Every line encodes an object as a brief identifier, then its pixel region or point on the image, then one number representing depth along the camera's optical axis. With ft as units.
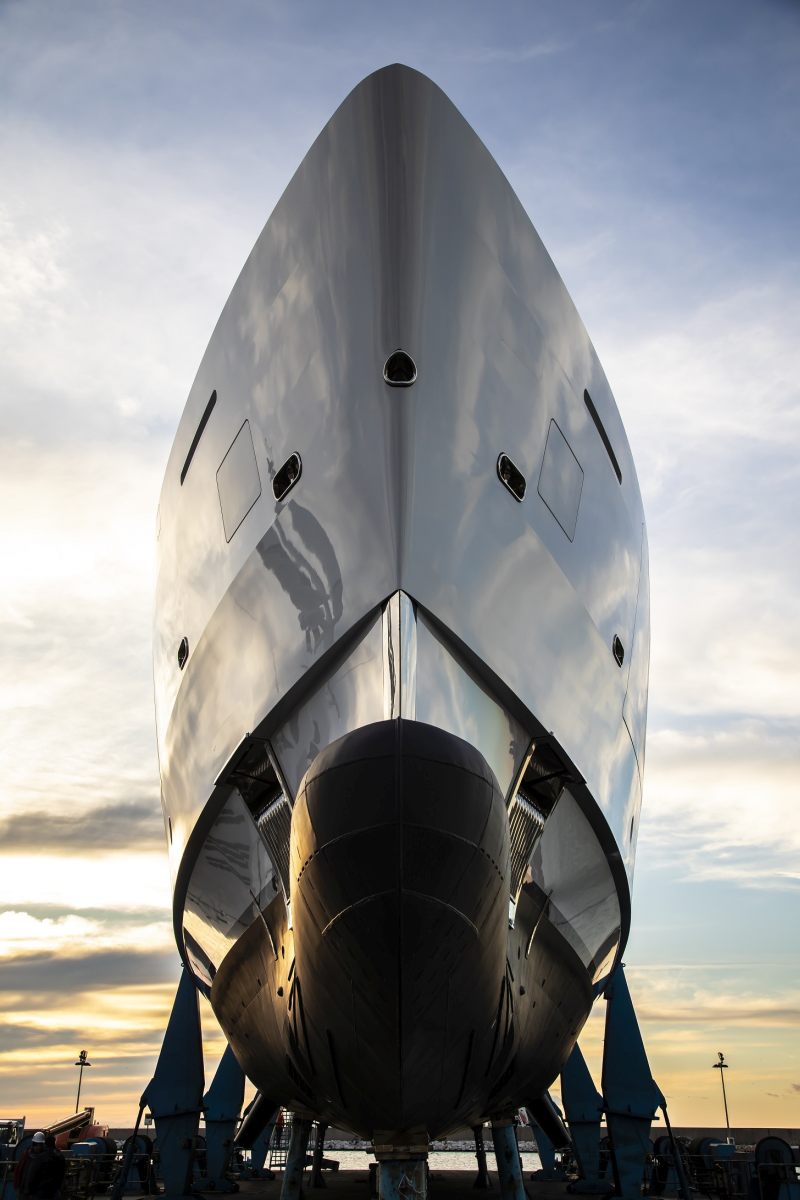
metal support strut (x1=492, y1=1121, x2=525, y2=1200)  23.40
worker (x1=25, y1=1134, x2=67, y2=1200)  19.54
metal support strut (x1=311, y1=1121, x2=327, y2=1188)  58.85
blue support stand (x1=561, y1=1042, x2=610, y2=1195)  44.88
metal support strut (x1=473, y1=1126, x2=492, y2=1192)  53.83
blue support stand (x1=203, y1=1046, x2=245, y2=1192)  45.73
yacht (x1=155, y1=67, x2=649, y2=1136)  12.55
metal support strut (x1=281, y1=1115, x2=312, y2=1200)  26.35
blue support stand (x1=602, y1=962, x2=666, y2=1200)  30.50
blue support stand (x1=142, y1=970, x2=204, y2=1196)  29.17
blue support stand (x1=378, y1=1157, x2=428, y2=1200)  15.43
